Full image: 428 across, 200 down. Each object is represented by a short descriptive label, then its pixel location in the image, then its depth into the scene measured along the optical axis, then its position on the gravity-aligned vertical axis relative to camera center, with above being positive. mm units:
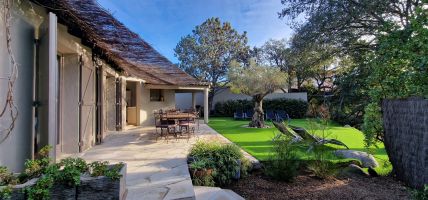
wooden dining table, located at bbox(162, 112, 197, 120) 9766 -312
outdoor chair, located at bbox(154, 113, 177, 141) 9398 -589
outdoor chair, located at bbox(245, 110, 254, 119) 20844 -590
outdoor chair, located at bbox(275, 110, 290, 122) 20266 -704
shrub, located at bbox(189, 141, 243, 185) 5445 -1004
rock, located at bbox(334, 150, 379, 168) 6919 -1306
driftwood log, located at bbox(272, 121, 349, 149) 7680 -906
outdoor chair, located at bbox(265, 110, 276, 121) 21277 -702
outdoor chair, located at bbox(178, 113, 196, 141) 9795 -541
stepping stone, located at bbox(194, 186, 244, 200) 4320 -1370
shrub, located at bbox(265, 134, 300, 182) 5762 -1195
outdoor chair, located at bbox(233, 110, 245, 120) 20875 -649
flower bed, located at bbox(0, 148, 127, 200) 2559 -700
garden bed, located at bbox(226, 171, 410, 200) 5074 -1603
